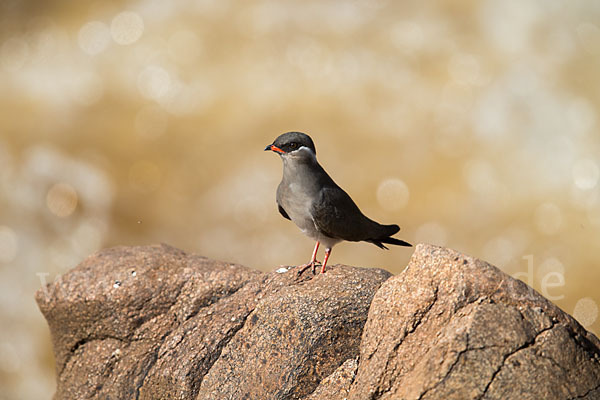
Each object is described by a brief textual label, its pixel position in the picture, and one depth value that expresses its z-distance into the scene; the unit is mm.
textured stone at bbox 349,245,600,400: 9156
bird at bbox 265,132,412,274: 12633
